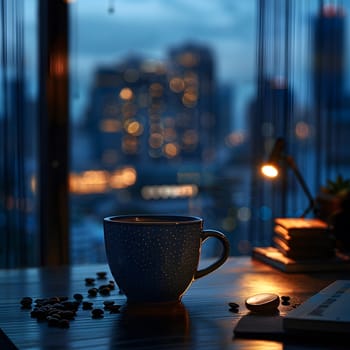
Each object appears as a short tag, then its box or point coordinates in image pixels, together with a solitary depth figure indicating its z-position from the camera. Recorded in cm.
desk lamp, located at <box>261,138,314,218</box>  136
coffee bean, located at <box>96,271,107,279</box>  110
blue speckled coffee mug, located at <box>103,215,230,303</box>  88
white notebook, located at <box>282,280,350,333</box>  77
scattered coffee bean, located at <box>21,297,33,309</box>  90
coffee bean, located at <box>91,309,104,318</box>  86
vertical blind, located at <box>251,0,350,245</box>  214
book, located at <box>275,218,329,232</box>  122
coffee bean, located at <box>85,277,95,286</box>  105
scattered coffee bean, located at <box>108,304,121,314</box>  88
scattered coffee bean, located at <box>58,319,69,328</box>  82
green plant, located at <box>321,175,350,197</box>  149
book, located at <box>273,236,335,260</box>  119
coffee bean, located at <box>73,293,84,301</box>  95
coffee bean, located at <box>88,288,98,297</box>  97
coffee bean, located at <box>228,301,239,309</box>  89
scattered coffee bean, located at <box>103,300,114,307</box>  89
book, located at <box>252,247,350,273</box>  116
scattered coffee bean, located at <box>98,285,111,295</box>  98
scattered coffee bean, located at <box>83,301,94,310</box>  90
